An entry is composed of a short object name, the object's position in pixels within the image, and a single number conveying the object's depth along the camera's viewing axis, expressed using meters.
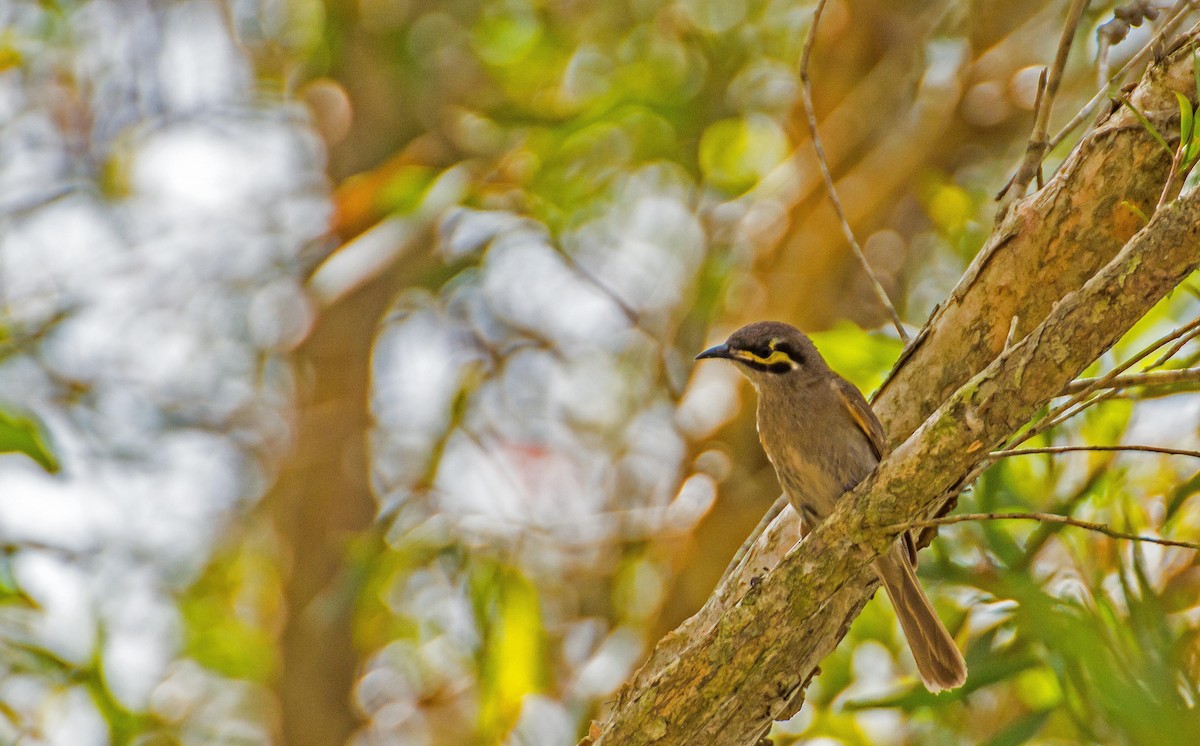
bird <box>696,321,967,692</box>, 7.41
